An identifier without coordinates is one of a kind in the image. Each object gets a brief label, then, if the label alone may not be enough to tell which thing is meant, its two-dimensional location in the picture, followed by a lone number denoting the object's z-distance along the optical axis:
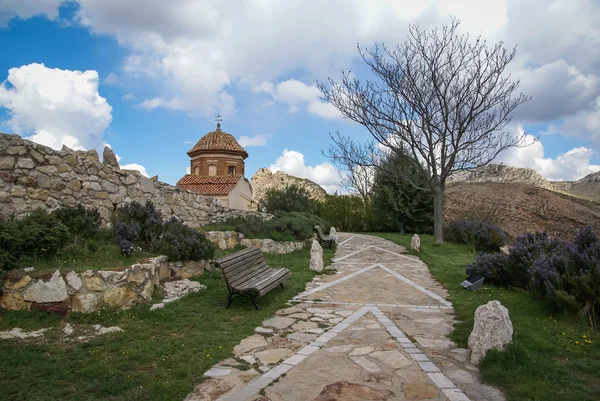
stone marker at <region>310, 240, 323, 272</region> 9.82
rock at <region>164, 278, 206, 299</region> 6.47
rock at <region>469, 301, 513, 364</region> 4.04
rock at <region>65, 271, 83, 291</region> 5.15
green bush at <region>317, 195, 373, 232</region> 26.80
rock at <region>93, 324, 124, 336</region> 4.66
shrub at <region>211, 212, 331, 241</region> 12.74
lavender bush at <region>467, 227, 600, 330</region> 5.23
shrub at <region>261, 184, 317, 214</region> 21.05
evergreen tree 21.31
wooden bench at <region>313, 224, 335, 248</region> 14.94
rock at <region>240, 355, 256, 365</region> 4.03
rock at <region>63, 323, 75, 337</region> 4.60
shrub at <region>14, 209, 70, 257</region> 5.60
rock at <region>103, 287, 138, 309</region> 5.33
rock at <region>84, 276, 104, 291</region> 5.23
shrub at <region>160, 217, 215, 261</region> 7.19
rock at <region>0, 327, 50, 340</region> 4.40
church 22.48
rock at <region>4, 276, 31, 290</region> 5.04
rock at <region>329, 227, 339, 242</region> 15.29
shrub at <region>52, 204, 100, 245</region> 6.65
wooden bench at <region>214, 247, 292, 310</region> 6.02
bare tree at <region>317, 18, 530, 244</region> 15.13
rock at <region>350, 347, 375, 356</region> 4.32
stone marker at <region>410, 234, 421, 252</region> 14.11
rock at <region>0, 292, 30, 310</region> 5.04
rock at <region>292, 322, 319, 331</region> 5.26
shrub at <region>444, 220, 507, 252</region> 14.49
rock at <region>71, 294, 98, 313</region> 5.11
